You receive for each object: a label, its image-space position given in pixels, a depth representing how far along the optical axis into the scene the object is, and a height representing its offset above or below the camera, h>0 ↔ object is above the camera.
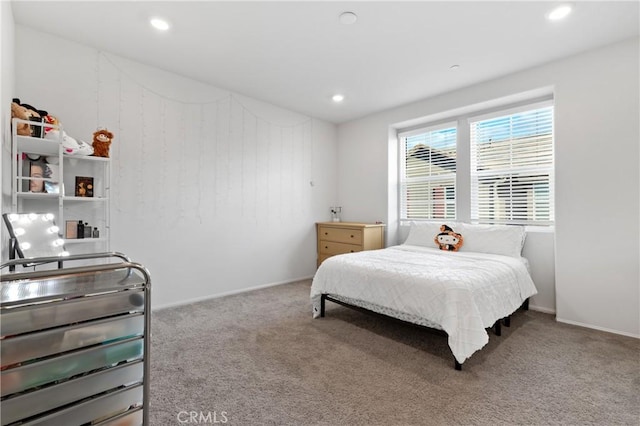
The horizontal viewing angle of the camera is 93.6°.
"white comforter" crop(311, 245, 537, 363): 1.98 -0.58
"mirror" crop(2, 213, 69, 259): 1.83 -0.15
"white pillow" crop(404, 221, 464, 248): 3.78 -0.26
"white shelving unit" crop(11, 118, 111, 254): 2.24 +0.21
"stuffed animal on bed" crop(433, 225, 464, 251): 3.49 -0.32
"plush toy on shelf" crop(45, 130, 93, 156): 2.30 +0.55
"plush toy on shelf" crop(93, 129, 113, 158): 2.65 +0.63
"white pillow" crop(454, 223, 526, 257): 3.16 -0.29
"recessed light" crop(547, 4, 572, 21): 2.20 +1.50
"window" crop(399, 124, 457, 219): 4.08 +0.57
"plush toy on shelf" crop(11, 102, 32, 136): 2.16 +0.71
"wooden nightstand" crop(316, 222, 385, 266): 4.20 -0.36
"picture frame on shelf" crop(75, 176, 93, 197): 2.64 +0.23
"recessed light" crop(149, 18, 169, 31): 2.38 +1.53
